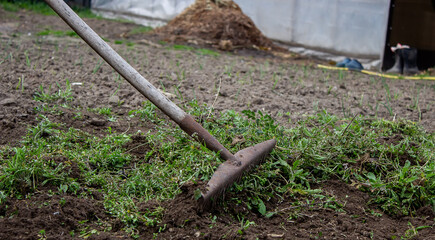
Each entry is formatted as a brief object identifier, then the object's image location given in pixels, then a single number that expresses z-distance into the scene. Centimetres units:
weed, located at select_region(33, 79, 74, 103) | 375
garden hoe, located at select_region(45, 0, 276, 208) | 264
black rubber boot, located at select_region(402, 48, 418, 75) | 746
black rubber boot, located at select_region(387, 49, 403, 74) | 757
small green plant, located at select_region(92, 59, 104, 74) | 490
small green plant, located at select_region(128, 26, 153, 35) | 923
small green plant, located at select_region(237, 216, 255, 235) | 215
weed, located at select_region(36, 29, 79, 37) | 754
